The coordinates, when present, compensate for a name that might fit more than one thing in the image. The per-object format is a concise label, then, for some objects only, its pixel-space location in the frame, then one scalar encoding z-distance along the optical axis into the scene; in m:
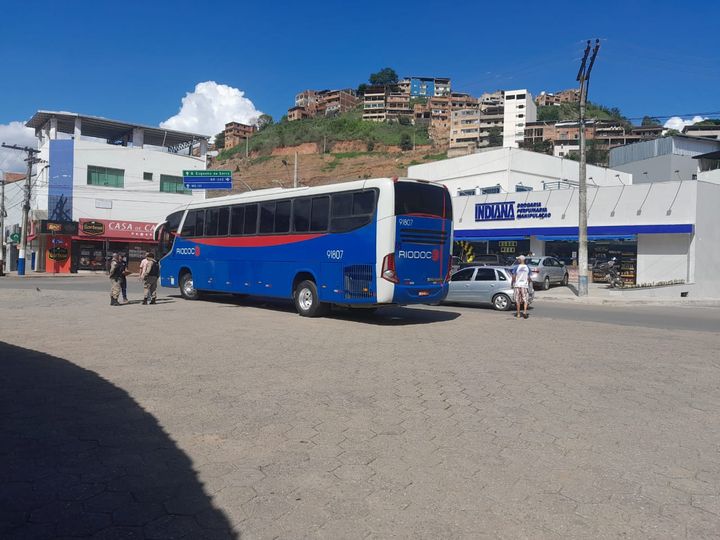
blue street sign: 39.38
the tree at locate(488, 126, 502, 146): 127.38
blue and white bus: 13.26
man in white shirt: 15.84
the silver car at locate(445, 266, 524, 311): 19.11
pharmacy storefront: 28.39
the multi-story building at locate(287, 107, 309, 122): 160.50
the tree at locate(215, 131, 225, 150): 166.38
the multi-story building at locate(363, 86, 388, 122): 150.12
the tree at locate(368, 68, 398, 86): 172.77
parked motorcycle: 27.97
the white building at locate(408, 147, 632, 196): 37.84
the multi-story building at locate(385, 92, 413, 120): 149.62
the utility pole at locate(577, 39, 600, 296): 24.44
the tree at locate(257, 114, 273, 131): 167.62
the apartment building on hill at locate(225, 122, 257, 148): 159.88
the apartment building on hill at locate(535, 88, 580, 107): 166.25
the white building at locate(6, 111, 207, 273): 43.59
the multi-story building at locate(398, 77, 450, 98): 171.16
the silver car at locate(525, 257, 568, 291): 27.30
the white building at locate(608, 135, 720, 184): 53.53
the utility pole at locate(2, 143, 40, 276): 39.96
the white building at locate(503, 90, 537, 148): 130.88
